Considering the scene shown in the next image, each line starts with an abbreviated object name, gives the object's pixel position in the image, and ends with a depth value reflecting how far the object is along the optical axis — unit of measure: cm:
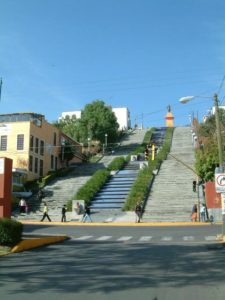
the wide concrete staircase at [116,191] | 4431
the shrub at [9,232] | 1670
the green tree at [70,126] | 7544
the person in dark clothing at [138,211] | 3794
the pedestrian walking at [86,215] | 3870
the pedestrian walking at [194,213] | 3744
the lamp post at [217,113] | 2488
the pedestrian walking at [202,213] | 3797
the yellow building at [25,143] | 5366
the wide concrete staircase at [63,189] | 4344
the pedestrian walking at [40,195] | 4812
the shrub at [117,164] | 5661
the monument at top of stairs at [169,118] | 11356
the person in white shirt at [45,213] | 3904
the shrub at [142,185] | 4294
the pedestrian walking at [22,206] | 4322
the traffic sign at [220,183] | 2160
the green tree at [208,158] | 4022
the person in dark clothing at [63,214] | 3893
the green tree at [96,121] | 7138
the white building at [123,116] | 11474
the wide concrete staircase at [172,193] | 4028
